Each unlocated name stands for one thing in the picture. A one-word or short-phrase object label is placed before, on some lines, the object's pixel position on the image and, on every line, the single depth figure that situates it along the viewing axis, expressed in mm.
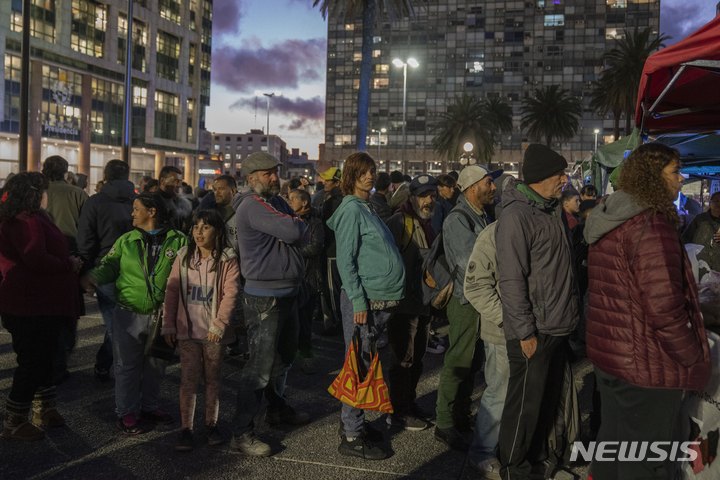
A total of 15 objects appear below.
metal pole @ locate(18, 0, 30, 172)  13422
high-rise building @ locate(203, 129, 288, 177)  76375
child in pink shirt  4570
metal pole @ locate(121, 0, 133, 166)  20516
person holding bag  4375
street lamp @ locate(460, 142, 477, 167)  13828
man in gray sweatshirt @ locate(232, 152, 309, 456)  4453
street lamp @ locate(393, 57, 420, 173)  35150
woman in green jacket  4852
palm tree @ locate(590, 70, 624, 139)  44625
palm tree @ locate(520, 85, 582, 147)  63156
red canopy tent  4223
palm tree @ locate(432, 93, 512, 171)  64875
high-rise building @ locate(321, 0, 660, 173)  115625
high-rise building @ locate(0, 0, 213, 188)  43906
